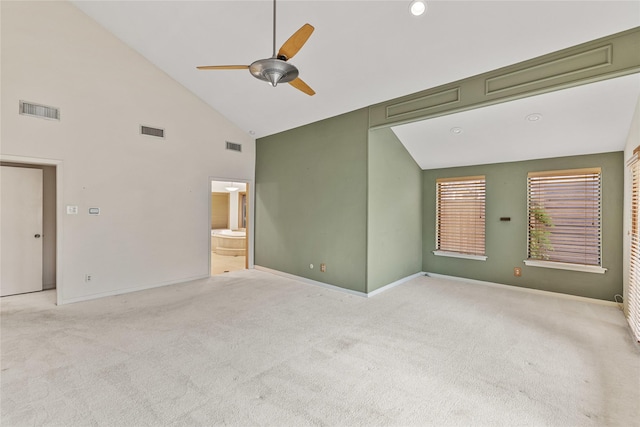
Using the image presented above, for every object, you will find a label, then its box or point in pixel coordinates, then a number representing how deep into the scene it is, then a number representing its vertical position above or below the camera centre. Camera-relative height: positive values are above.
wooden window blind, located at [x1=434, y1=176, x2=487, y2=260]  5.34 -0.06
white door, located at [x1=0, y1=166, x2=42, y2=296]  4.38 -0.31
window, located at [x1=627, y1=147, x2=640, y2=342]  2.97 -0.50
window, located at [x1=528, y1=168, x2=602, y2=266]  4.32 -0.02
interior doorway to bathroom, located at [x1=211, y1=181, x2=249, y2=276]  8.25 -0.39
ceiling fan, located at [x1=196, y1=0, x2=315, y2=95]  2.16 +1.15
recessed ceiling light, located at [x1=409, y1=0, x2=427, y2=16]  2.69 +1.97
